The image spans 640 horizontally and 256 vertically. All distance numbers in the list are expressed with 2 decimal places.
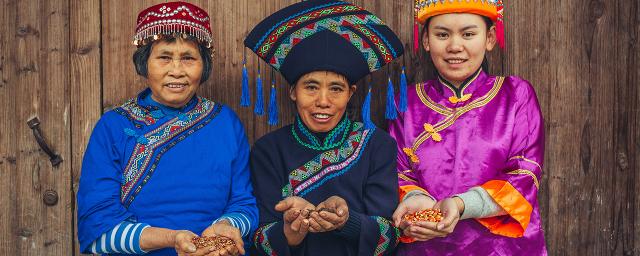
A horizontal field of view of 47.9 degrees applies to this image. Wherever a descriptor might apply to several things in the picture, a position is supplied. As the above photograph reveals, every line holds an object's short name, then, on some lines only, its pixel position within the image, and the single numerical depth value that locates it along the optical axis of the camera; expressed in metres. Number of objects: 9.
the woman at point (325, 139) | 2.81
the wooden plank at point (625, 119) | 3.42
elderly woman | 2.71
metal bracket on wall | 3.34
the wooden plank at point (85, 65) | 3.38
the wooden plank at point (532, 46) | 3.41
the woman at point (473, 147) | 2.85
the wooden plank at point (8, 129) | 3.38
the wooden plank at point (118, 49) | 3.39
